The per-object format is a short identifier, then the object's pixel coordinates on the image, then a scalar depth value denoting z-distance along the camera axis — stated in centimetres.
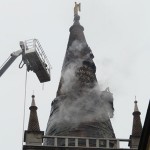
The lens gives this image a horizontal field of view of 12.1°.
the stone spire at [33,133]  3578
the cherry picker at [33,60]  2745
